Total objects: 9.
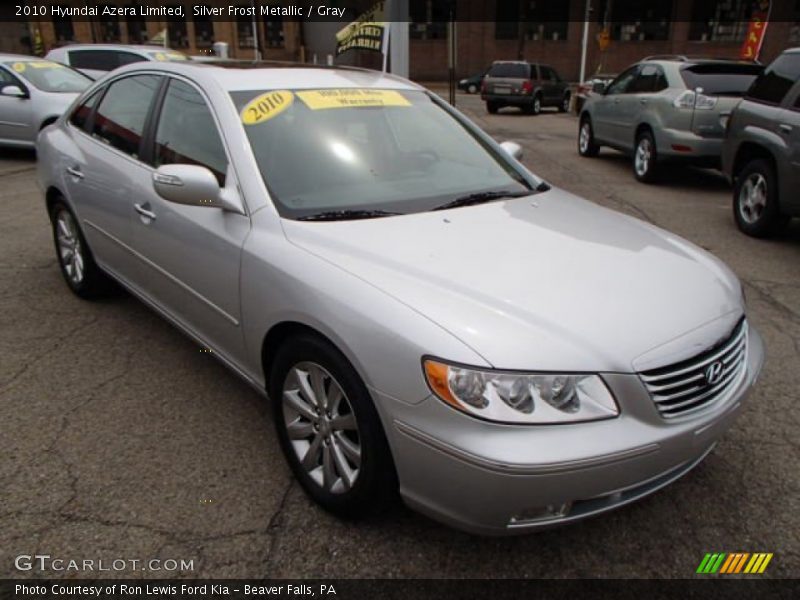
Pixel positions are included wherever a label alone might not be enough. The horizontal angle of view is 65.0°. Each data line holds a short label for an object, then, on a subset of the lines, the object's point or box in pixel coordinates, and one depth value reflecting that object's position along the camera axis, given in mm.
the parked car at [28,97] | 9844
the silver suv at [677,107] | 8094
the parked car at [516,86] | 20906
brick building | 43719
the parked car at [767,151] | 5531
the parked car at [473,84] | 35125
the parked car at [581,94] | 18516
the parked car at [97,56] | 13203
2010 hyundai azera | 1847
